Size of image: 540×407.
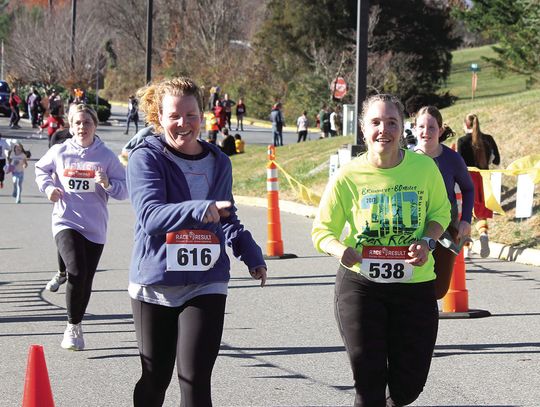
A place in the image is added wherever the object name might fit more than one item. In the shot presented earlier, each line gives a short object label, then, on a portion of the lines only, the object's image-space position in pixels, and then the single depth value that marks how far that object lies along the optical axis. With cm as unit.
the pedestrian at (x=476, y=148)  1534
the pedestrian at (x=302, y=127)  4256
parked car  5862
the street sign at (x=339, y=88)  4419
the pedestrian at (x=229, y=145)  3294
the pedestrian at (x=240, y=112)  5286
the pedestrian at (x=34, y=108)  5219
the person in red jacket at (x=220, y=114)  4339
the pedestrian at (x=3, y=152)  2238
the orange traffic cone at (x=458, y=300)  993
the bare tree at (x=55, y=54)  6725
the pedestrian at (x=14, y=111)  5112
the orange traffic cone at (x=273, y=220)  1412
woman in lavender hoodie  838
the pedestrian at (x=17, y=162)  2306
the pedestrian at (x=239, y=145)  3434
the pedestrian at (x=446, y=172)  777
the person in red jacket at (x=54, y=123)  2622
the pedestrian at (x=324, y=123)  4706
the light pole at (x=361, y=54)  1928
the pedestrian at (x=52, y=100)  4794
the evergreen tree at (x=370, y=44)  5478
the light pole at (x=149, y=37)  3691
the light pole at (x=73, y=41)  6412
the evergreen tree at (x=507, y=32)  3400
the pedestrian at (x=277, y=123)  4170
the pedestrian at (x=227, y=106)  4930
